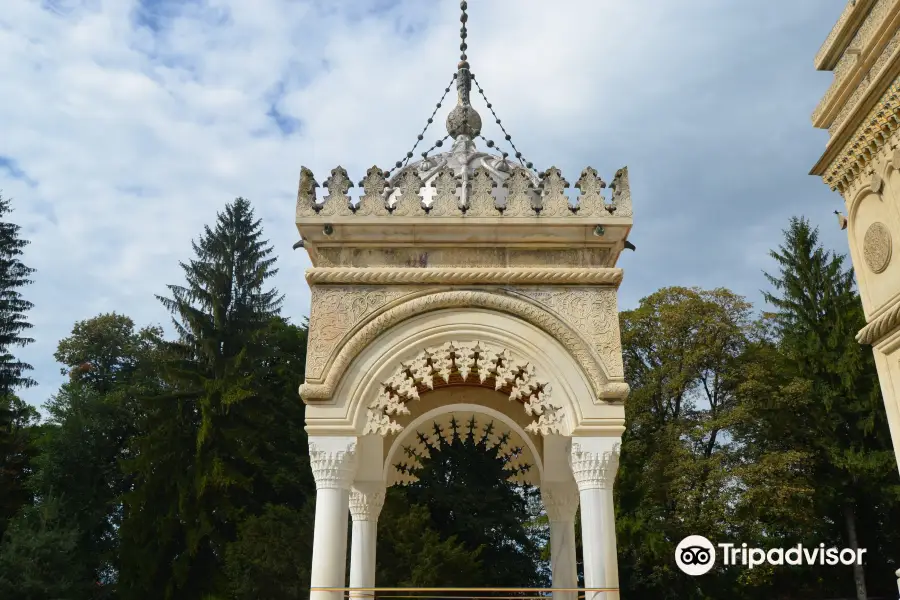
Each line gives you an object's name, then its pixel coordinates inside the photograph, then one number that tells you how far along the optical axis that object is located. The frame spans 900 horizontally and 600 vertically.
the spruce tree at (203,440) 18.94
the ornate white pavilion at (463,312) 5.88
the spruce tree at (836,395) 18.62
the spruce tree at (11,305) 23.38
